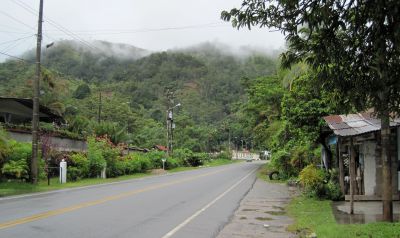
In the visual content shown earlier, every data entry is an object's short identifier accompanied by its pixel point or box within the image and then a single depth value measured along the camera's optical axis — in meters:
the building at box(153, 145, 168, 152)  78.66
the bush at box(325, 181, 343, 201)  18.83
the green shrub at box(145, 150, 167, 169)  55.01
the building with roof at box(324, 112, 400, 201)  15.92
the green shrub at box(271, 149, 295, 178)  35.59
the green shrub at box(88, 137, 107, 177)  36.16
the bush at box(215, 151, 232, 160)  116.62
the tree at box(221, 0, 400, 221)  6.11
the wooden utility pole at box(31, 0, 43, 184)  26.60
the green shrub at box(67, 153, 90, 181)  33.10
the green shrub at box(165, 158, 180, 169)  58.85
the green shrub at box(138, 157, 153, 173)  48.50
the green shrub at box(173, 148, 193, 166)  70.68
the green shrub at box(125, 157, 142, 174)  44.25
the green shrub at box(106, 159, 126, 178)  39.54
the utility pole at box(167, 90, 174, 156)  63.47
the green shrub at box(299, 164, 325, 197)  19.30
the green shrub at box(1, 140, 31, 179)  26.20
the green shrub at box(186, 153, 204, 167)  74.02
